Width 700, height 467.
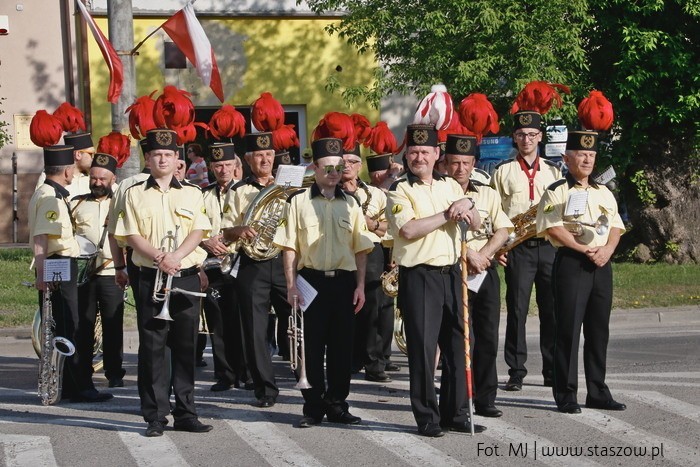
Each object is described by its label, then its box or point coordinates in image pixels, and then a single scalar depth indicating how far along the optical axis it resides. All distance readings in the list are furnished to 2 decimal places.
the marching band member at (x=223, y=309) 11.51
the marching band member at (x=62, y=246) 10.73
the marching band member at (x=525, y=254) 11.30
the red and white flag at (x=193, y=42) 17.81
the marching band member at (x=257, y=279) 10.59
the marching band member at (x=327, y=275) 9.58
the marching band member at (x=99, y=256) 11.38
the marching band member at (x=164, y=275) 9.40
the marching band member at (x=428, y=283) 9.07
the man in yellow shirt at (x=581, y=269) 9.78
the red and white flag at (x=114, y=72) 15.72
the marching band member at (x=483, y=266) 9.66
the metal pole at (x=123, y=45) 15.98
